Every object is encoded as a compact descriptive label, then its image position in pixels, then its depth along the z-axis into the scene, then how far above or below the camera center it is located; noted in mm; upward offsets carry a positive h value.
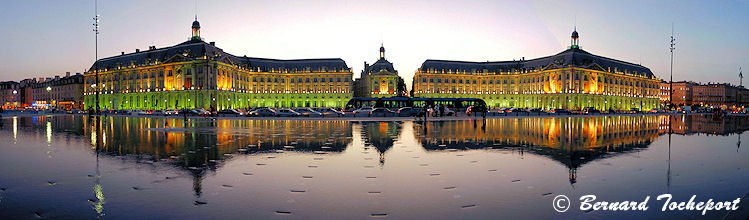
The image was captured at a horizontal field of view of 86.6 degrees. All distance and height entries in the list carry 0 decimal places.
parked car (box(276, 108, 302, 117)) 54572 -844
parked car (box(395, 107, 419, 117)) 56912 -778
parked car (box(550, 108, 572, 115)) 78750 -932
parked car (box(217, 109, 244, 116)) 60062 -919
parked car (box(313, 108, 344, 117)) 55244 -984
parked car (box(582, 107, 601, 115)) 85988 -816
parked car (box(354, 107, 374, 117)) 59506 -605
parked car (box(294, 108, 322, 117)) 56188 -1008
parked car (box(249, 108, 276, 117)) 56344 -854
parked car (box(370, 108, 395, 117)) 55156 -834
